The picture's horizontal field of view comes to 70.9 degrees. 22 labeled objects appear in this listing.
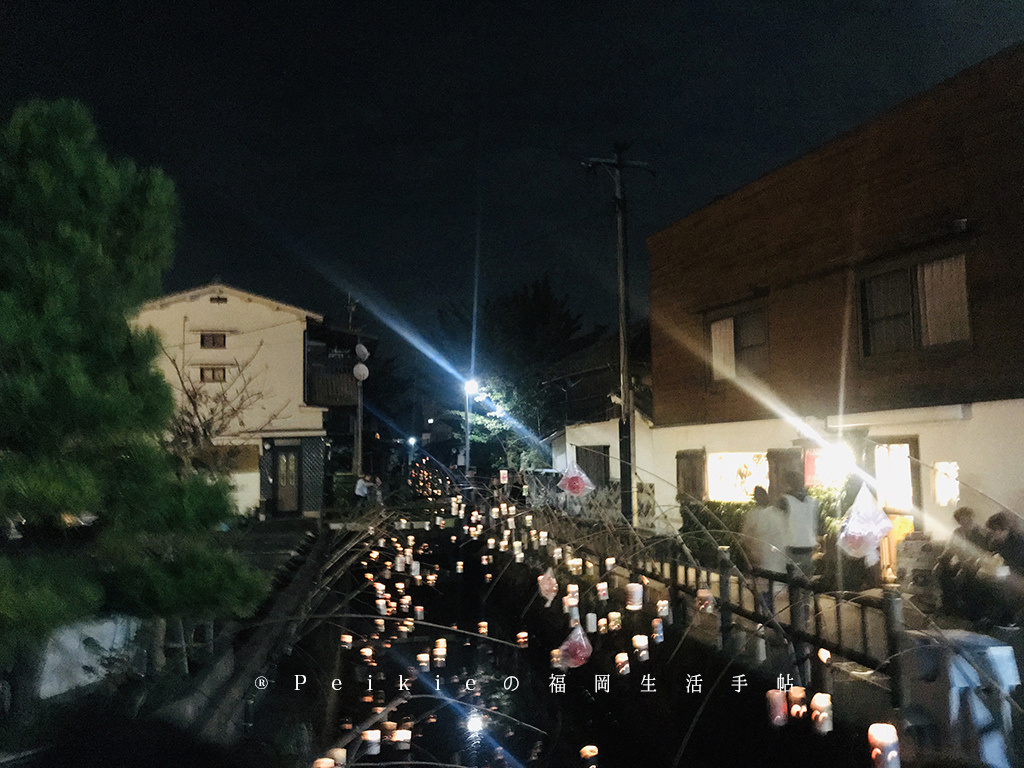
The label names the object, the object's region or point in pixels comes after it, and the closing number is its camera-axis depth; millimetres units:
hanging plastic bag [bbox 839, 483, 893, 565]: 7574
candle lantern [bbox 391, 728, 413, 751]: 8094
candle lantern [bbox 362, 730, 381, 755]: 7427
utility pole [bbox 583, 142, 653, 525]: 14328
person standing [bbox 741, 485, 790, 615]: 8008
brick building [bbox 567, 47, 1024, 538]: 9477
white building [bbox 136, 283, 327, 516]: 24969
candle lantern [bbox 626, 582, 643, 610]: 9000
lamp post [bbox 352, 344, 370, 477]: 25375
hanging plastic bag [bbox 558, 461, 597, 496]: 12102
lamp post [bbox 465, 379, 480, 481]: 29633
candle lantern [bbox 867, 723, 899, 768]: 5016
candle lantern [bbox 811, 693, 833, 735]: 5930
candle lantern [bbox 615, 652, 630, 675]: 8688
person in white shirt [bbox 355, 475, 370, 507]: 21547
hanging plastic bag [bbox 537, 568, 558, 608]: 11062
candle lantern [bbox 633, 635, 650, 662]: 8695
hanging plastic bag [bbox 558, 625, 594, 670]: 8484
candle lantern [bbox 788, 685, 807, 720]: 6258
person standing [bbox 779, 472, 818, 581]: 8125
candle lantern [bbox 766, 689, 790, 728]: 6328
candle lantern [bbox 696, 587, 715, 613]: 8148
